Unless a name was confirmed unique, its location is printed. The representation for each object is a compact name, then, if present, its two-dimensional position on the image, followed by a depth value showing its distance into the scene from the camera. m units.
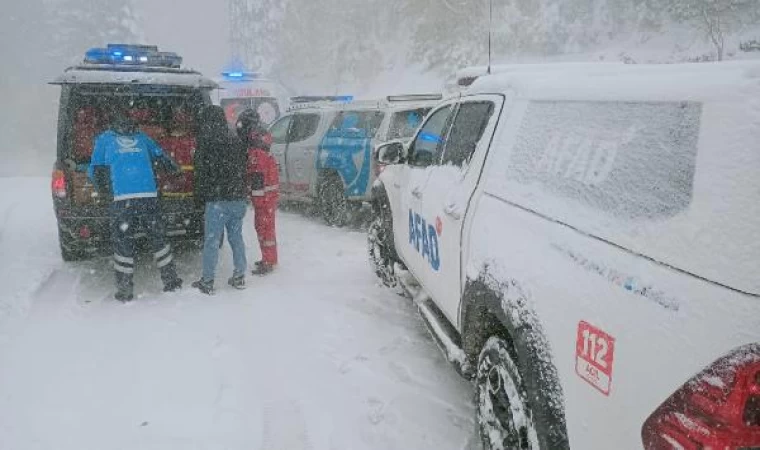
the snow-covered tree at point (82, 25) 44.66
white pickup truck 1.49
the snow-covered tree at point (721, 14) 20.08
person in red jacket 6.09
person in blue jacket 5.51
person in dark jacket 5.70
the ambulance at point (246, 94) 17.47
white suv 8.38
